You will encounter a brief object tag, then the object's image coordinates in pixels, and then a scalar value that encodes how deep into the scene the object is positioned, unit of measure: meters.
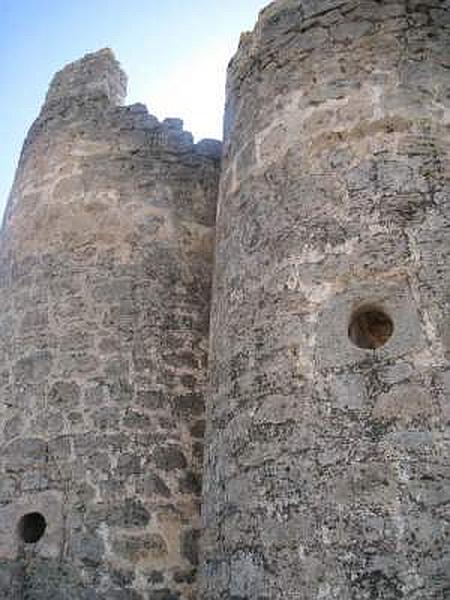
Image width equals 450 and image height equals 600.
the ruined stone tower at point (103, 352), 4.48
